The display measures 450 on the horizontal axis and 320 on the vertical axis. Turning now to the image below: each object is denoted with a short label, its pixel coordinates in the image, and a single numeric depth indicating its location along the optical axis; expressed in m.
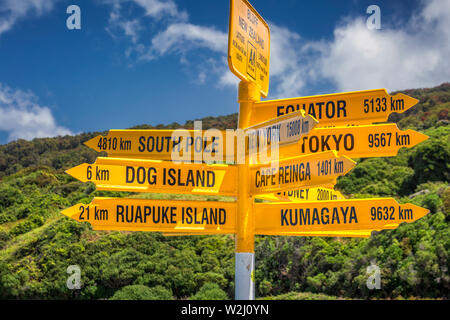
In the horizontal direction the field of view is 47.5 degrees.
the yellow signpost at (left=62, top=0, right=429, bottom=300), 4.27
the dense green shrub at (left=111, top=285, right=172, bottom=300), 17.20
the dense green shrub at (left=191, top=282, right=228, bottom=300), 16.70
